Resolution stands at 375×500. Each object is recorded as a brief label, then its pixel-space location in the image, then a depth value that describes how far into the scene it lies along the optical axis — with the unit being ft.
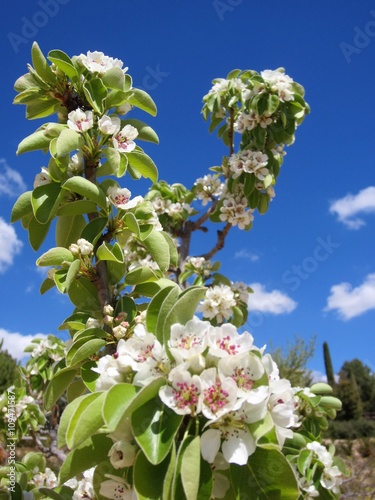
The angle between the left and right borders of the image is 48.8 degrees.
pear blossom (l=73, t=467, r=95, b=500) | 1.26
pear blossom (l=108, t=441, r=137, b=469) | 0.93
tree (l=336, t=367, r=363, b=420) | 53.14
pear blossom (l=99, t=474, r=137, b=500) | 0.97
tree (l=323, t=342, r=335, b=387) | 70.36
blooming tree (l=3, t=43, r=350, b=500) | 0.87
